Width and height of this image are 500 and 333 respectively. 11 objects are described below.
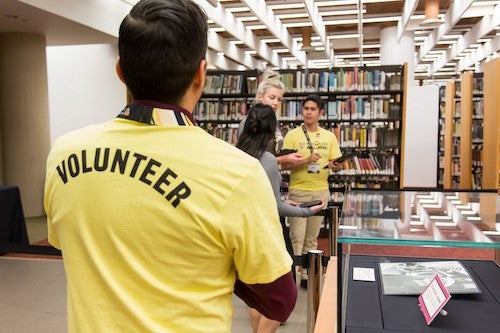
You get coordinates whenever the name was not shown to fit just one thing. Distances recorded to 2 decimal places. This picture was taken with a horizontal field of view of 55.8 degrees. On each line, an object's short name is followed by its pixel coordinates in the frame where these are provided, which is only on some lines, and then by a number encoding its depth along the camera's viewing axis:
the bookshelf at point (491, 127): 6.70
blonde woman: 3.64
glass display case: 1.23
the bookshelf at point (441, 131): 10.73
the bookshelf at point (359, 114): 6.61
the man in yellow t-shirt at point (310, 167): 4.05
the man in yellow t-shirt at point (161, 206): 0.81
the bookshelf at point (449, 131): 9.52
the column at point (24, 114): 7.32
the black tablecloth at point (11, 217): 5.39
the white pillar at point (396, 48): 11.82
